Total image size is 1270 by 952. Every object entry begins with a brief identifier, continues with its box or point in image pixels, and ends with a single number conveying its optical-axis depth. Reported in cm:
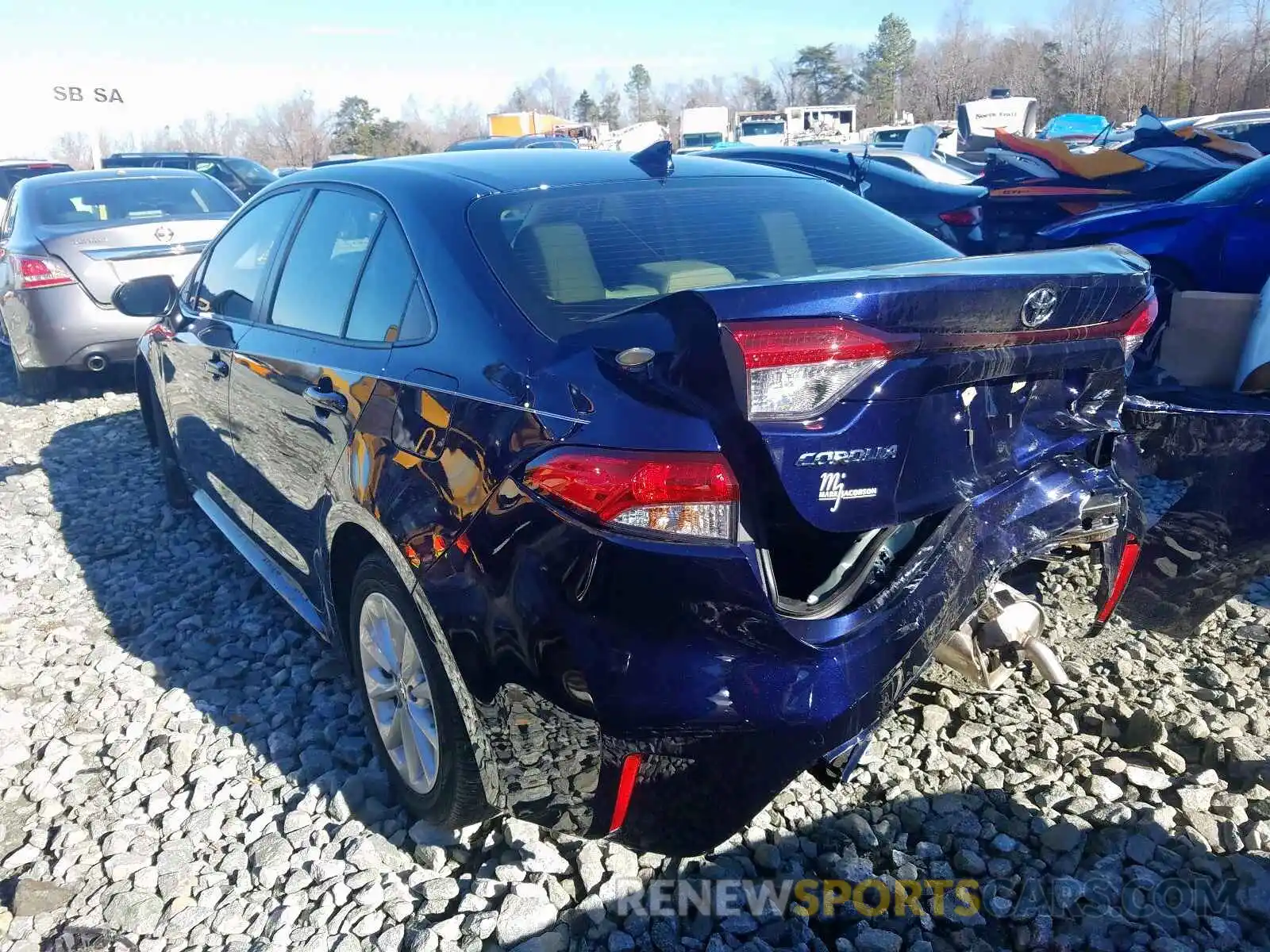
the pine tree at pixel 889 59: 6769
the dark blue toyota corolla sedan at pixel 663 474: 183
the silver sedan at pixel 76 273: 682
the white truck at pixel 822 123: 3759
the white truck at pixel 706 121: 3919
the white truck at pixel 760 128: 3772
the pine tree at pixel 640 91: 9025
